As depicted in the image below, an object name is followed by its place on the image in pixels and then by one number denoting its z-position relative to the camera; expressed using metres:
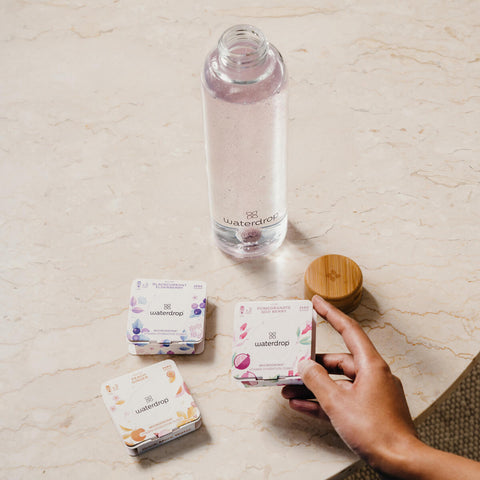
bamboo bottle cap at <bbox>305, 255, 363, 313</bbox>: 0.99
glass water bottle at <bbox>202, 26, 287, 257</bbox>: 0.89
